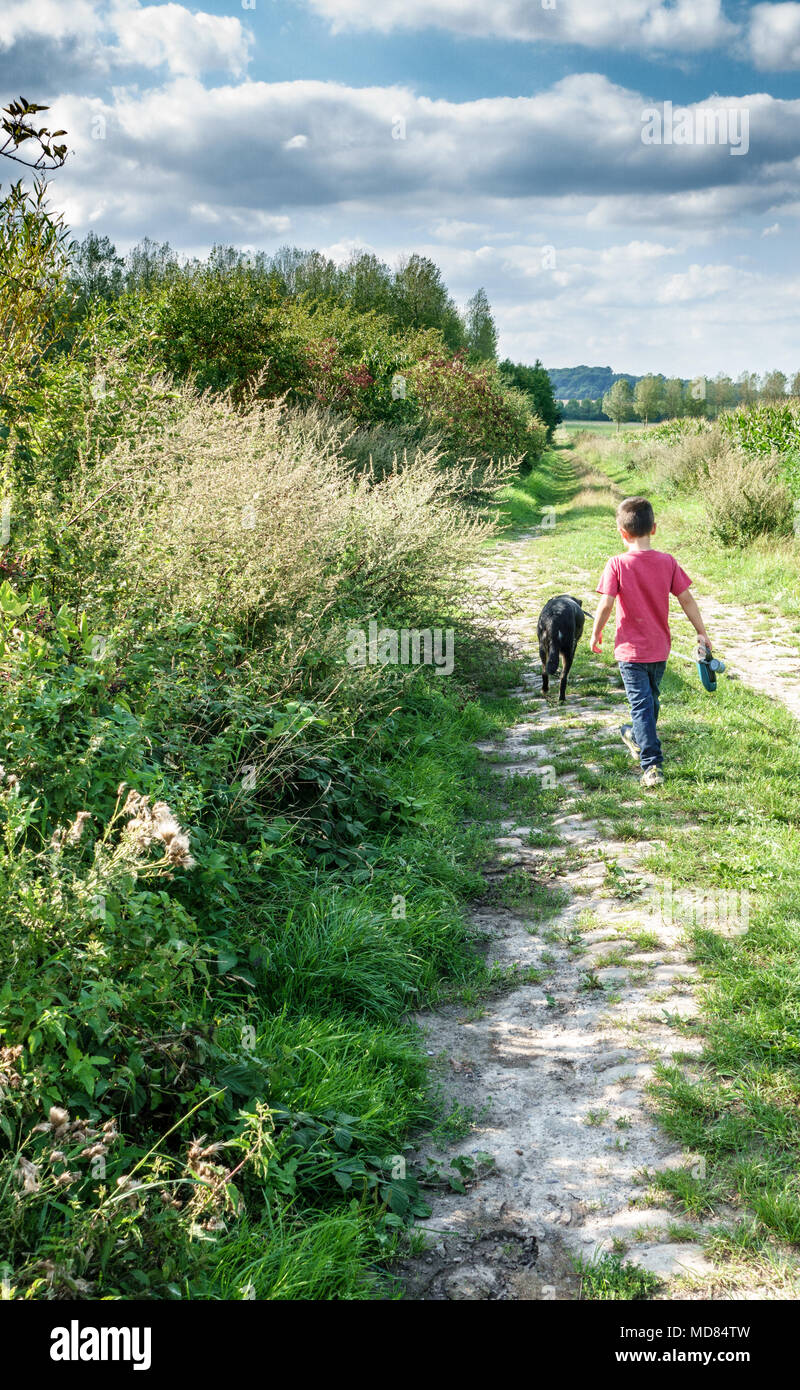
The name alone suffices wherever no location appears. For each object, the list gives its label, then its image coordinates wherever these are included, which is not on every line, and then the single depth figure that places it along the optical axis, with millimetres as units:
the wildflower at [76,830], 2422
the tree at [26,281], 5324
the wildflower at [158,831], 2381
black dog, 8070
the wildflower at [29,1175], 1995
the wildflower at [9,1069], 2174
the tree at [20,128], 4289
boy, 6062
